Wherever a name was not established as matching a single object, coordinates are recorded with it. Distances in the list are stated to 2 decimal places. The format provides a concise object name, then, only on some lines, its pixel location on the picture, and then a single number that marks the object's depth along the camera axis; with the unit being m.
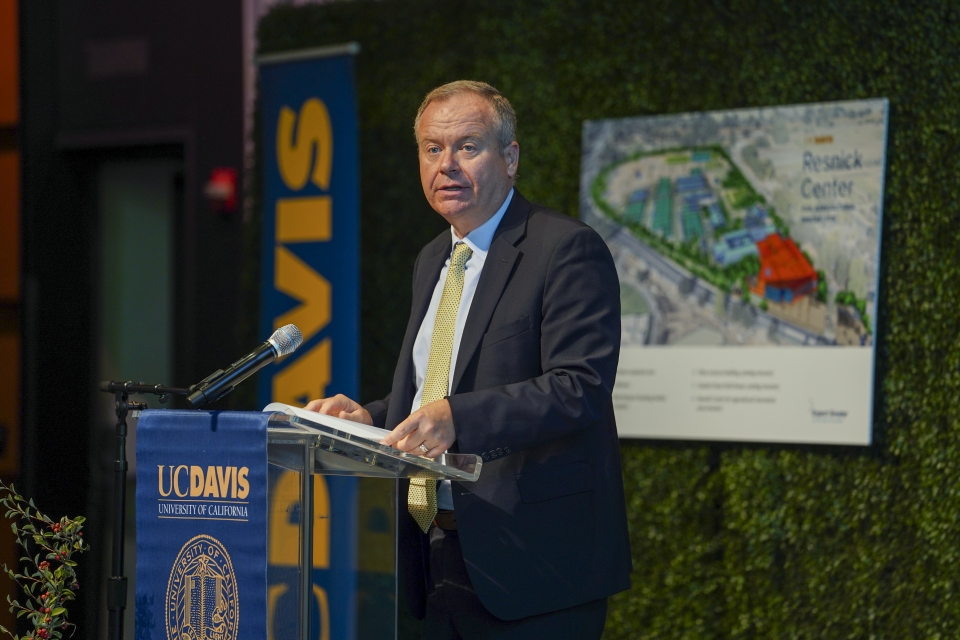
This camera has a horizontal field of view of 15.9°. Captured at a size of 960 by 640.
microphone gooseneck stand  5.46
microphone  5.34
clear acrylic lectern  5.34
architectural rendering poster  6.96
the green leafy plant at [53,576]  5.58
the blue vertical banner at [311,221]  7.53
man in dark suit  5.56
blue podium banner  5.35
